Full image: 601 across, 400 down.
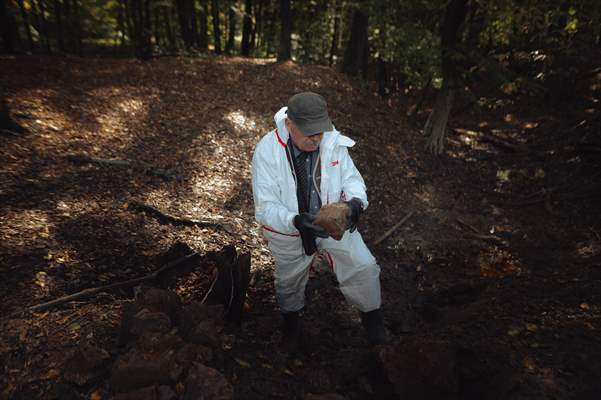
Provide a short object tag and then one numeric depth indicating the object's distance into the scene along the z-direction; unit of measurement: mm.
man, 2941
